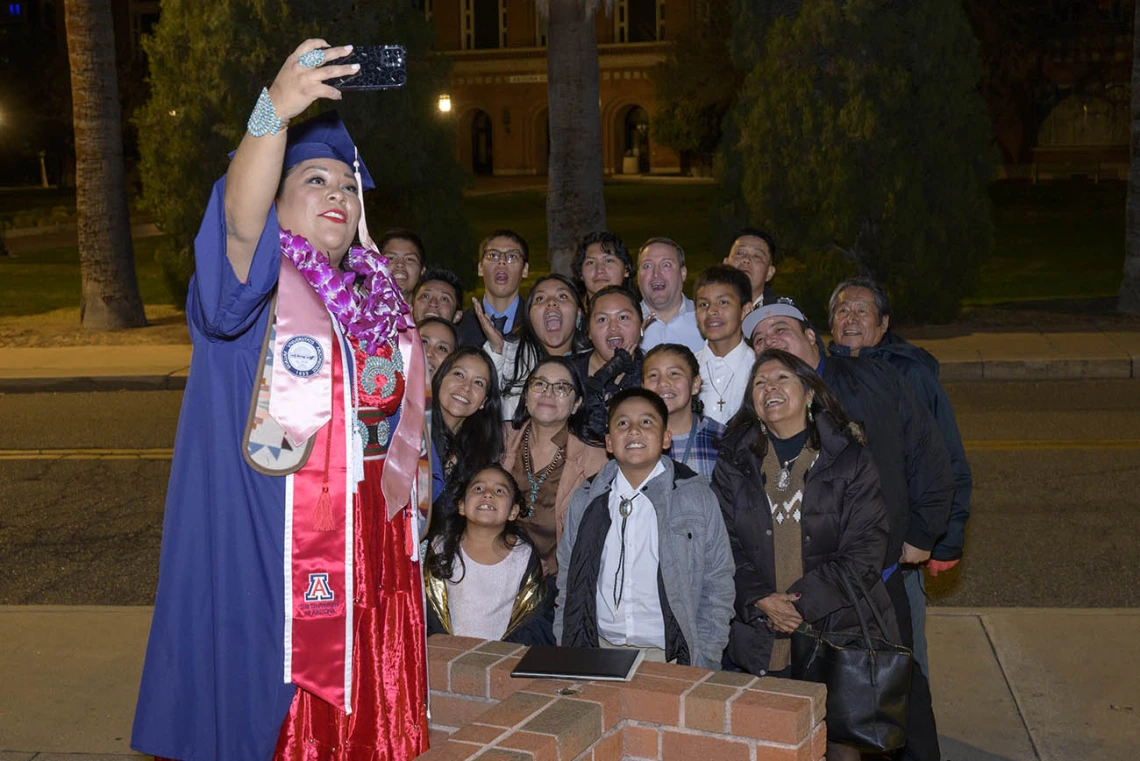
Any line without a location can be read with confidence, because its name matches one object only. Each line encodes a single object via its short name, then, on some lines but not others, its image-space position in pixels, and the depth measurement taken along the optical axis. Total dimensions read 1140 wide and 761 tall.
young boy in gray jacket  4.62
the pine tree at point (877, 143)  15.71
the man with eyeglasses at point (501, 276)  7.64
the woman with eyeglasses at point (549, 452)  5.54
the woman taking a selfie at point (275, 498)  3.21
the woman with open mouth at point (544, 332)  6.70
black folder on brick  3.52
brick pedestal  3.21
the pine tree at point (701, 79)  39.44
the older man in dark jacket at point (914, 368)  5.34
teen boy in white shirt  6.07
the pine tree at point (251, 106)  16.09
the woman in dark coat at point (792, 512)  4.50
